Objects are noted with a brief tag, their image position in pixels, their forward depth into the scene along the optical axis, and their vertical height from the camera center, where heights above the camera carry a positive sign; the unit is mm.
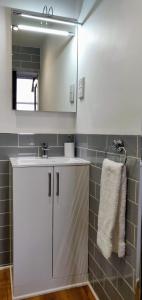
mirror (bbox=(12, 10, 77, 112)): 2018 +654
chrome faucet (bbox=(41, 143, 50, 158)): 2111 -102
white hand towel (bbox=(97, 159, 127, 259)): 1349 -420
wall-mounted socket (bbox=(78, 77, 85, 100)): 2020 +426
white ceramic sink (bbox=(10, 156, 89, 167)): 1728 -183
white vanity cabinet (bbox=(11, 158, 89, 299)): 1721 -671
